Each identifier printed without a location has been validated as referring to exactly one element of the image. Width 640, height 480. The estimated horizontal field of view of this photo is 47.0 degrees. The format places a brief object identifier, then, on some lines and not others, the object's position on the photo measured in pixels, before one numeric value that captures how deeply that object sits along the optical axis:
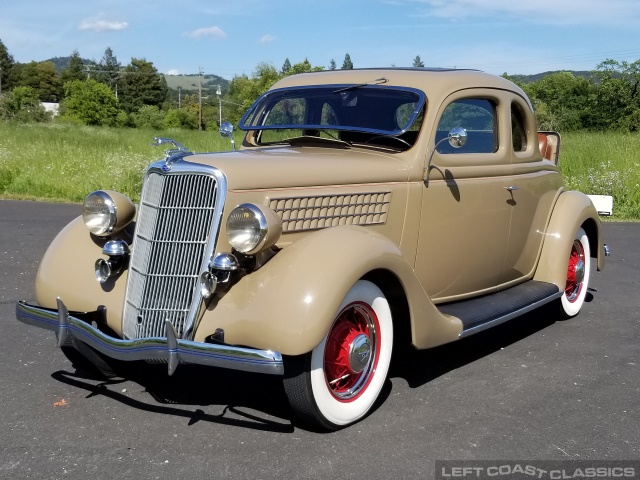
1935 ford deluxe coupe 3.55
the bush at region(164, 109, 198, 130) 74.62
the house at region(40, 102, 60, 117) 87.74
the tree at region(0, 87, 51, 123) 46.25
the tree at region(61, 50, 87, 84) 117.16
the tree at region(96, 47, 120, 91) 121.06
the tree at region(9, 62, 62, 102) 113.56
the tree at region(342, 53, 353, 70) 115.69
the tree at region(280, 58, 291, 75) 106.76
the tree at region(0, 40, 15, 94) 109.38
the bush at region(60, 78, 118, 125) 73.19
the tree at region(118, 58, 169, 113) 108.28
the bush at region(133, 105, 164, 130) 71.75
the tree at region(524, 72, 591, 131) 45.36
